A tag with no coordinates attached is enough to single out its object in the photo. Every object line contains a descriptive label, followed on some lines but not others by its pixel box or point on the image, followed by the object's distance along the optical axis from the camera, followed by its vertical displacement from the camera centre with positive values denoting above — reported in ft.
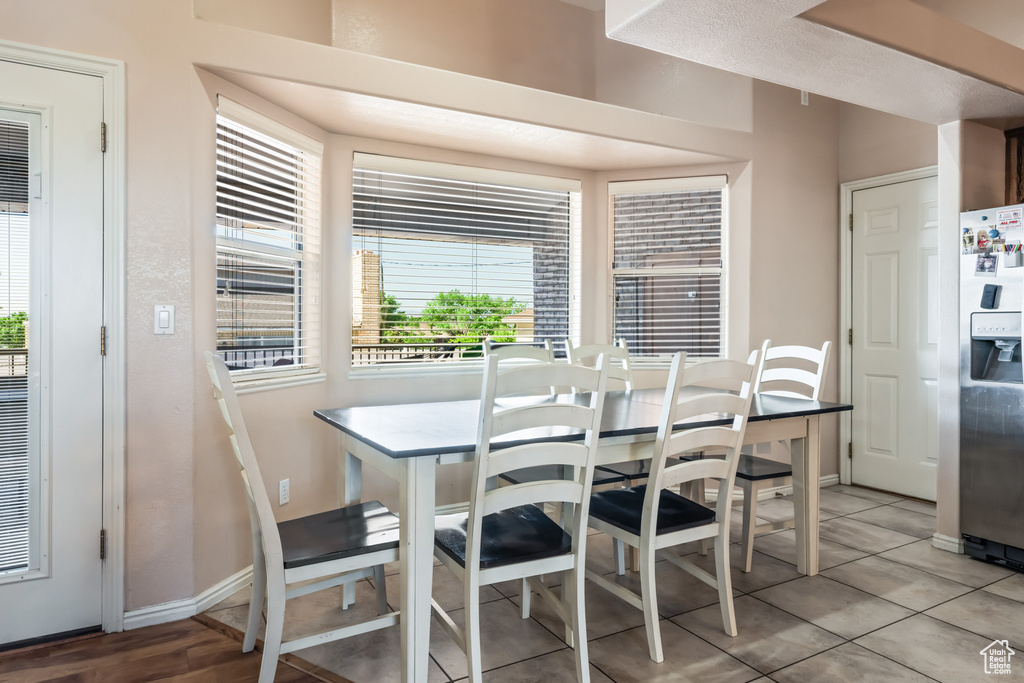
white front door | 6.83 -0.24
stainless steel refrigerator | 9.05 -0.78
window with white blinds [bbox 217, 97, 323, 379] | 8.59 +1.41
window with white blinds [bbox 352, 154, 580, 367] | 11.09 +1.53
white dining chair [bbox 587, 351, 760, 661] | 6.66 -2.10
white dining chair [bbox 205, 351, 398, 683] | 5.55 -2.13
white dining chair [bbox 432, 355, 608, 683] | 5.48 -1.67
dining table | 5.69 -1.30
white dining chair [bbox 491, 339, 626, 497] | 8.45 -1.04
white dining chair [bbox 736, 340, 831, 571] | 8.96 -2.03
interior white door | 12.57 -0.03
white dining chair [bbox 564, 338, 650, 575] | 8.84 -1.00
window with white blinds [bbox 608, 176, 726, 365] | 13.15 +1.55
